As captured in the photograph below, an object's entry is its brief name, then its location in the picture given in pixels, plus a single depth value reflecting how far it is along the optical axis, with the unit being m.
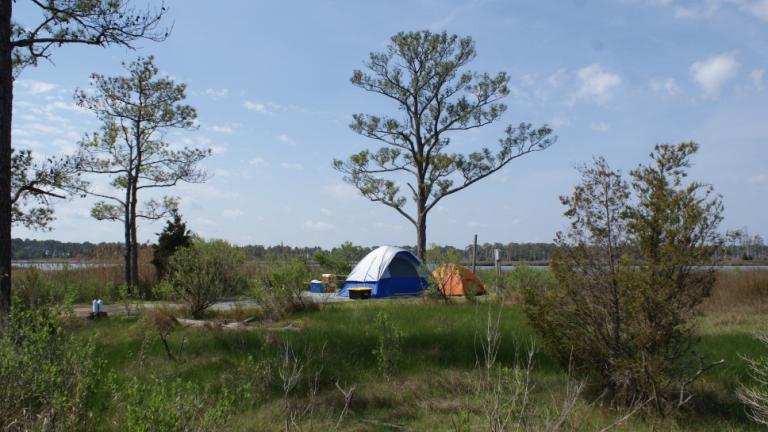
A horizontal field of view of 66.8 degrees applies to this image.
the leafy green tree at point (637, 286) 5.35
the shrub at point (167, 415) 2.99
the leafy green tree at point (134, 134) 17.31
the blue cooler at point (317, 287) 18.96
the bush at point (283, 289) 10.35
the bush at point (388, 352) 6.55
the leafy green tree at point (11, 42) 7.50
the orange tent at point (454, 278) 13.84
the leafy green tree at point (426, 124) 23.11
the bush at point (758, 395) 4.74
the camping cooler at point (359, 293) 17.39
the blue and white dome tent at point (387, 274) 18.02
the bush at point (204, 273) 10.29
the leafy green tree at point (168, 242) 18.03
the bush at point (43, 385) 3.75
